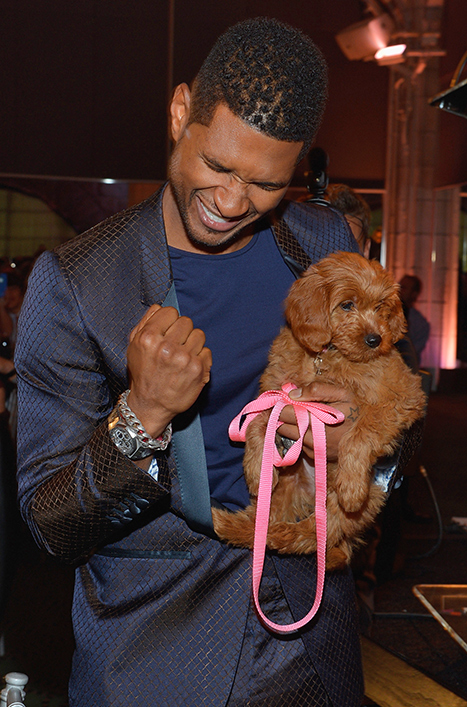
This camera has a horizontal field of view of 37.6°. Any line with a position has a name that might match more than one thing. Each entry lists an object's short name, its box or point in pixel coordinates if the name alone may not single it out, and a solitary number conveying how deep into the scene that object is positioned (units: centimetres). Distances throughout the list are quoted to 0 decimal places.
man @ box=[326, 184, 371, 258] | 446
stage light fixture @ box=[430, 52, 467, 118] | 276
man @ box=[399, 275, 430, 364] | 810
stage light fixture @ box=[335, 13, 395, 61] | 1295
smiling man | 143
